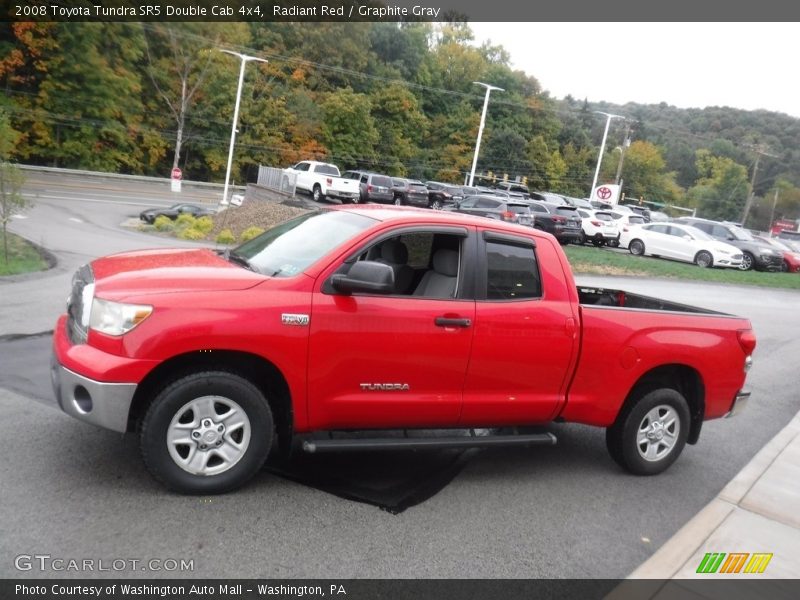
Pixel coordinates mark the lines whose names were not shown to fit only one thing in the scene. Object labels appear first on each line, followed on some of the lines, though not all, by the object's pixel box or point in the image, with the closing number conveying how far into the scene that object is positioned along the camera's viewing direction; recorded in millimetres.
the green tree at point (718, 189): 95375
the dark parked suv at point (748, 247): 29875
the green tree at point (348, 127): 63375
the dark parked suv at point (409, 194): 36812
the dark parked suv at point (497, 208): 27406
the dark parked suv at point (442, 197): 37906
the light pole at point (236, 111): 37875
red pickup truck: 4203
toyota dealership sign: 50625
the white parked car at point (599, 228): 31672
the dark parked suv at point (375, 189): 36594
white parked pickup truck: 36656
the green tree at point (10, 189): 12258
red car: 31762
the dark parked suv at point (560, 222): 28881
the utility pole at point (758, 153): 76312
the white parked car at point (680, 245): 28156
